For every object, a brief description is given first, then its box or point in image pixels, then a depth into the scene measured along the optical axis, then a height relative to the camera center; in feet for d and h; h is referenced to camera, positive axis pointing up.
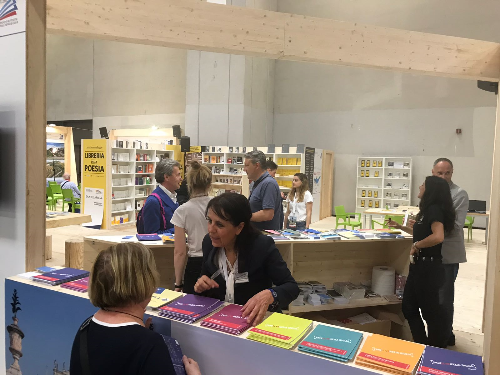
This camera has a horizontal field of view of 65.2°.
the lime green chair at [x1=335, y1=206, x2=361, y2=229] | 32.54 -4.19
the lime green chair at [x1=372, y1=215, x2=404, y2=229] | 26.82 -3.58
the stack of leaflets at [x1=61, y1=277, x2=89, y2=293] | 6.61 -2.23
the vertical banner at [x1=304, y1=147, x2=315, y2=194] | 40.86 +0.00
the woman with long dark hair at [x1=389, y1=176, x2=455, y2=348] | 10.18 -2.54
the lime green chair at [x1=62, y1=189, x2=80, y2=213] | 36.90 -3.69
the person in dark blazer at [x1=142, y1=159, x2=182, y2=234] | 12.10 -1.22
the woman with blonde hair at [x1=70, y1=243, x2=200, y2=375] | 4.08 -1.83
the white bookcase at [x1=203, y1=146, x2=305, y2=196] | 40.57 -0.20
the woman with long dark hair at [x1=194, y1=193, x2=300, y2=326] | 6.61 -1.65
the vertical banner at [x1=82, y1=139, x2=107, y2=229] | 35.50 -1.95
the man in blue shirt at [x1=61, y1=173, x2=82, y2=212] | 37.29 -2.90
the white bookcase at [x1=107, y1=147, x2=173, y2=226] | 37.22 -2.19
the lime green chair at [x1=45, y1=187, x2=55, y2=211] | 40.35 -4.53
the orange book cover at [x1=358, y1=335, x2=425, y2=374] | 4.36 -2.20
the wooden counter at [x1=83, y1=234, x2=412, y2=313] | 12.42 -3.25
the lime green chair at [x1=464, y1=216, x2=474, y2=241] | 33.86 -4.71
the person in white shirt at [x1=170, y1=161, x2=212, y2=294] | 10.11 -1.90
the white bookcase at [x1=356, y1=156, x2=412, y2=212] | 44.29 -1.85
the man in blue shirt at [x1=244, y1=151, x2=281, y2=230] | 13.01 -1.00
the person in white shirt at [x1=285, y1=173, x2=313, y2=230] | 20.51 -2.18
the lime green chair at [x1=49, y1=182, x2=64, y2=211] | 40.49 -3.68
